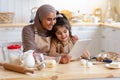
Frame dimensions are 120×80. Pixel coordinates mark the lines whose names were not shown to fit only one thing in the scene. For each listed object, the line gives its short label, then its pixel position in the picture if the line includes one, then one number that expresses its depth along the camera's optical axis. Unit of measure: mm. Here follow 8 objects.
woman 2467
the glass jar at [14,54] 1971
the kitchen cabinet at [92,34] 4461
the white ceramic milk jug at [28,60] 1898
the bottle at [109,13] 5023
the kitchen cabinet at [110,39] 4090
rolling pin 1759
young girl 2514
